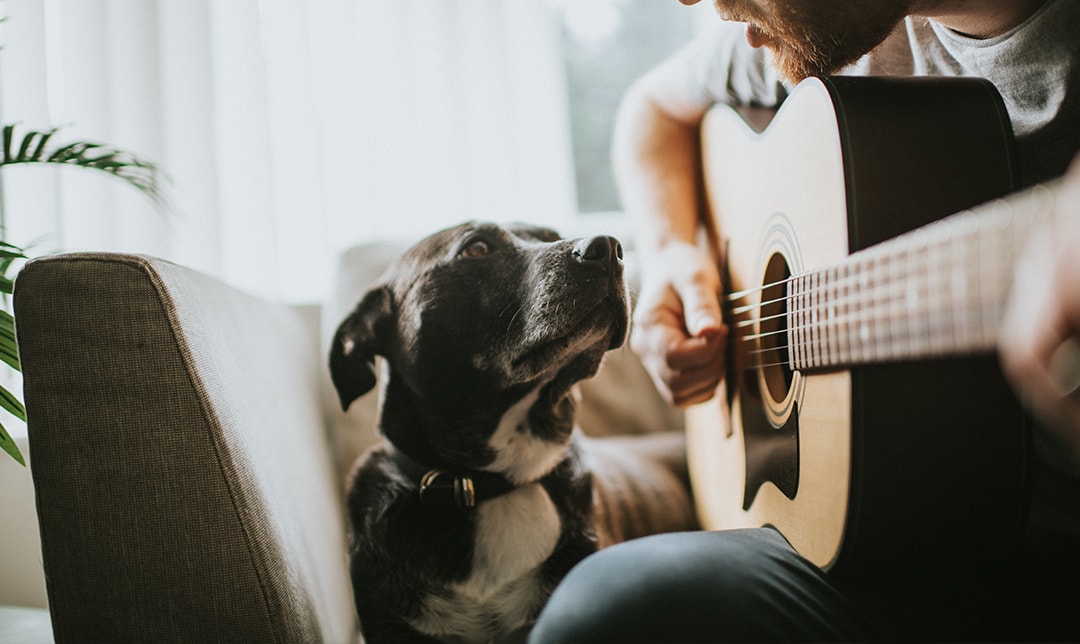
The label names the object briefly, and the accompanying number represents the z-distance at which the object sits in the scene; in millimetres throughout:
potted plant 979
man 629
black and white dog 949
